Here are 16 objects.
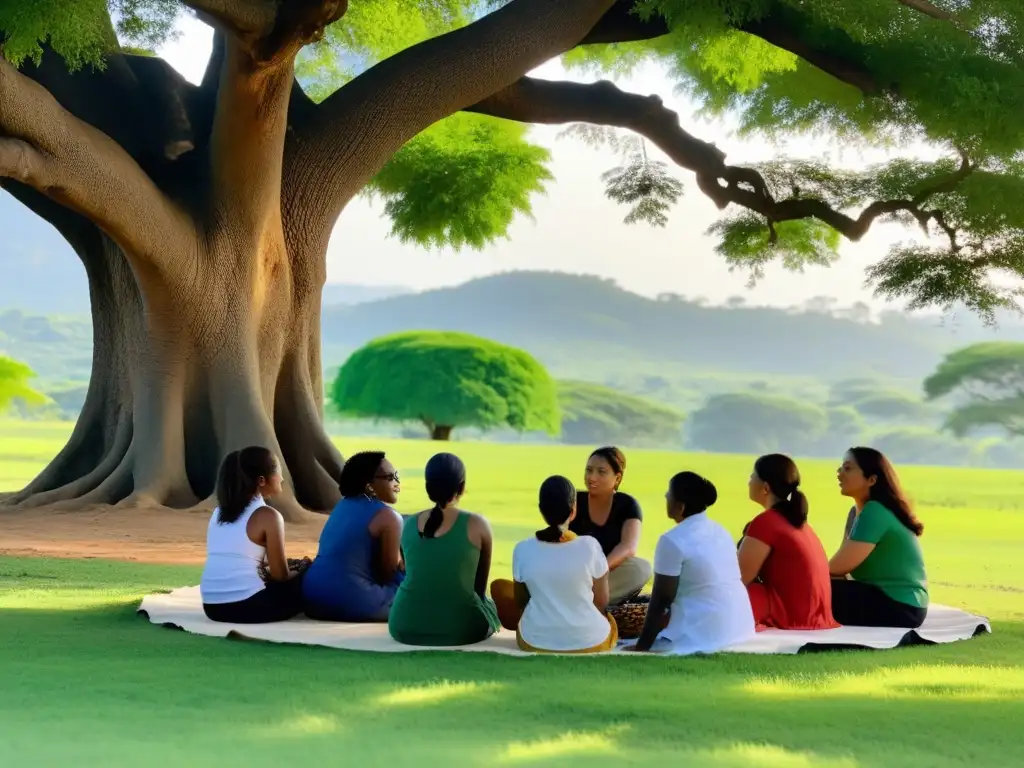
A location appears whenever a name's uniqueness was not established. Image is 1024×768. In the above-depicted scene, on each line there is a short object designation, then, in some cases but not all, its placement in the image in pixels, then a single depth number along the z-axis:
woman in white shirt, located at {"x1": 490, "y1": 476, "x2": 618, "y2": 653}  6.34
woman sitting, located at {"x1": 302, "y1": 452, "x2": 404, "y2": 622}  7.36
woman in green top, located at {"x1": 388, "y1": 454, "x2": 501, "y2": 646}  6.64
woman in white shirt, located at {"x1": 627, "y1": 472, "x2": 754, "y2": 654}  6.44
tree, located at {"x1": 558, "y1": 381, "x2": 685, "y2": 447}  80.56
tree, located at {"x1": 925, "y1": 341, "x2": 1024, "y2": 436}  50.72
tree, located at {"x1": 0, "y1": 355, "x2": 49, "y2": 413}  45.81
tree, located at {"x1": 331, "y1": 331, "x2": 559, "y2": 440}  48.91
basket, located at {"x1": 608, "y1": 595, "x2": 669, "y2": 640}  7.13
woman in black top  7.29
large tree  13.20
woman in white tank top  7.26
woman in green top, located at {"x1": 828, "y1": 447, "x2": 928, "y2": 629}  7.48
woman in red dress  7.07
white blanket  6.66
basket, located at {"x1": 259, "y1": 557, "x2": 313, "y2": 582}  7.45
